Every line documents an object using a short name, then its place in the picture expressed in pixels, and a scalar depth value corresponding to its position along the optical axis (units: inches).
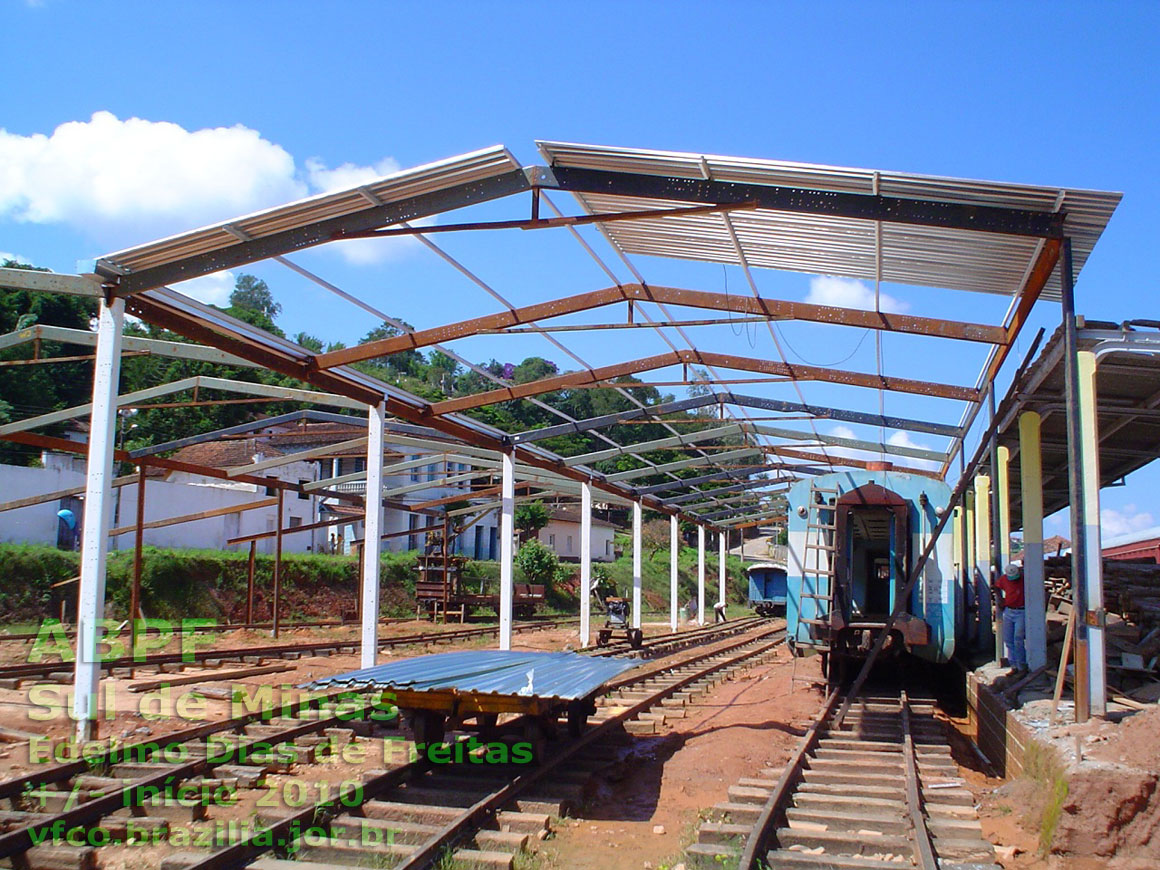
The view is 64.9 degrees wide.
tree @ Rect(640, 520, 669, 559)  2128.4
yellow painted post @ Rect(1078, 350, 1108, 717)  331.6
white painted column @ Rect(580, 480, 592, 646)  842.2
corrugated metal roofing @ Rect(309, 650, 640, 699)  310.5
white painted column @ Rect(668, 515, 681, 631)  1153.4
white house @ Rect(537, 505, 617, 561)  2118.6
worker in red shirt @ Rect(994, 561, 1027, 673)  468.4
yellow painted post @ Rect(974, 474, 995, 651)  685.3
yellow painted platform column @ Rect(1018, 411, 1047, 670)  464.1
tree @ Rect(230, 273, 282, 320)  4291.3
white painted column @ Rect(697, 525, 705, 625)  1306.6
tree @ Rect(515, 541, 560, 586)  1502.2
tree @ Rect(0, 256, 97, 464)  1496.1
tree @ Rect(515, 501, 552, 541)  1833.2
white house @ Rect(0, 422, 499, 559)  1088.8
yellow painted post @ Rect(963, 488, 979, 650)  695.7
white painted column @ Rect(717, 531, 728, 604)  1384.8
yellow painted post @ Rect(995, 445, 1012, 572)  551.2
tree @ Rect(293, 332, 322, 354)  3453.7
